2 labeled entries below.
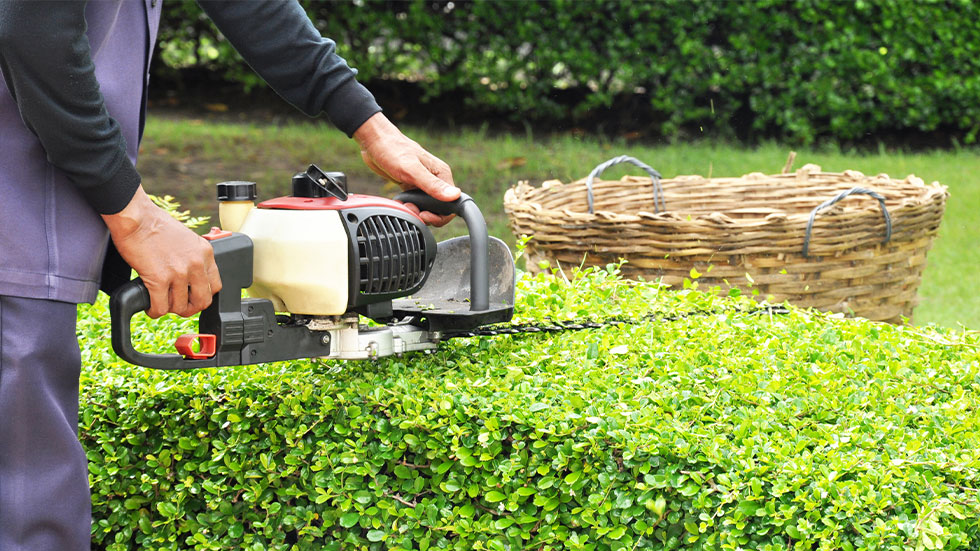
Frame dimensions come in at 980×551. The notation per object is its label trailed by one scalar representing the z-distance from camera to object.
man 3.26
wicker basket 4.26
